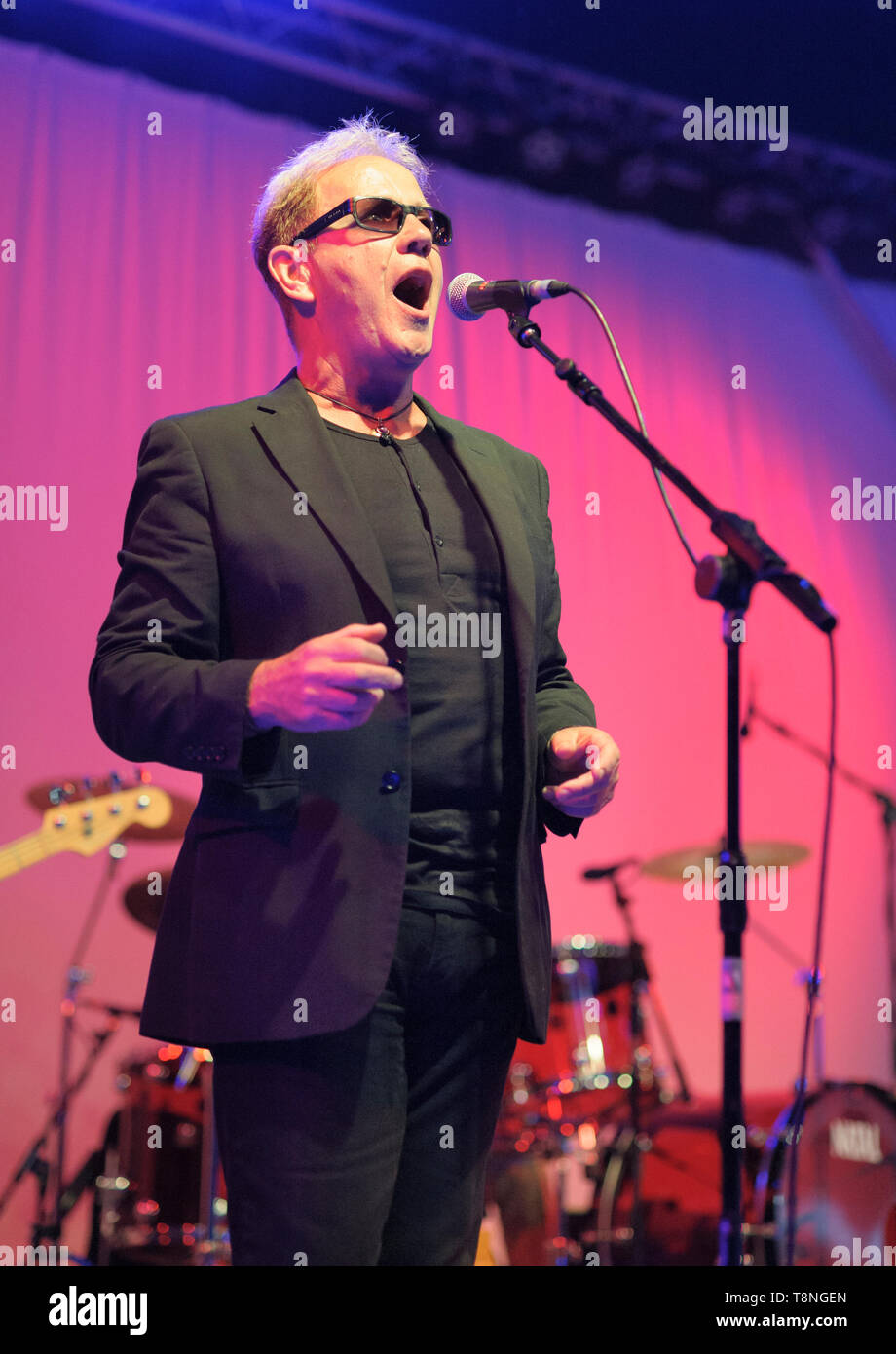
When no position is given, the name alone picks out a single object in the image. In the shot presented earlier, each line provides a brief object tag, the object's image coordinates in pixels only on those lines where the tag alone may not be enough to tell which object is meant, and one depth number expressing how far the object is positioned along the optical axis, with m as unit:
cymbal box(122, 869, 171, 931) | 4.30
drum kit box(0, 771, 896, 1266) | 4.05
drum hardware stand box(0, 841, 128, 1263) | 3.90
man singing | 1.50
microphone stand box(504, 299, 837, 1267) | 1.72
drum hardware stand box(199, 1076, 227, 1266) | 3.96
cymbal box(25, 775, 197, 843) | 3.93
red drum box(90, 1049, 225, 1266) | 4.25
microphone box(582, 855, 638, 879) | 4.45
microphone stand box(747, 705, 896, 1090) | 5.06
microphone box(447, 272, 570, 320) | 2.02
